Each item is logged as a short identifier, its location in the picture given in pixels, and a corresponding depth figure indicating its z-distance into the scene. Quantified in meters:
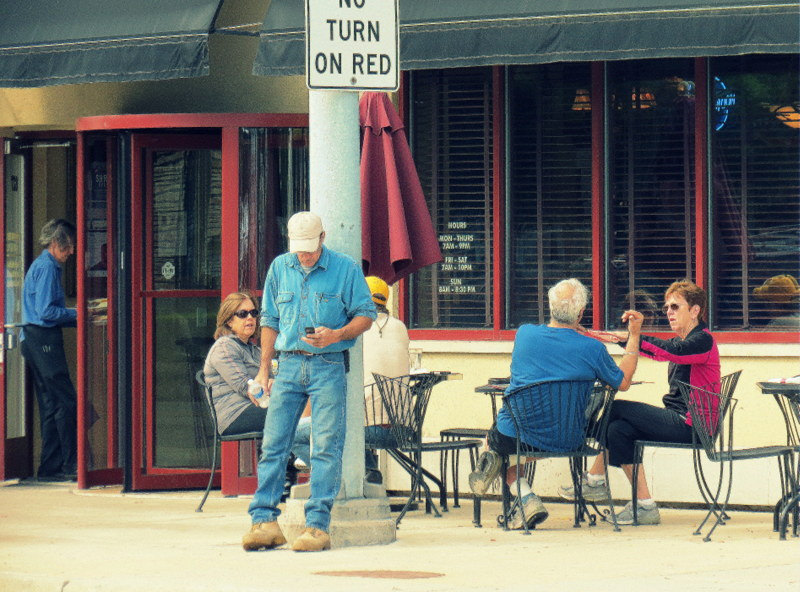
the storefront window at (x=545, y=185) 21.83
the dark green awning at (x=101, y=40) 21.52
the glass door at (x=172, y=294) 22.50
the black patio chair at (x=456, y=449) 20.77
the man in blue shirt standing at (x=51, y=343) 23.55
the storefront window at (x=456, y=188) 22.30
